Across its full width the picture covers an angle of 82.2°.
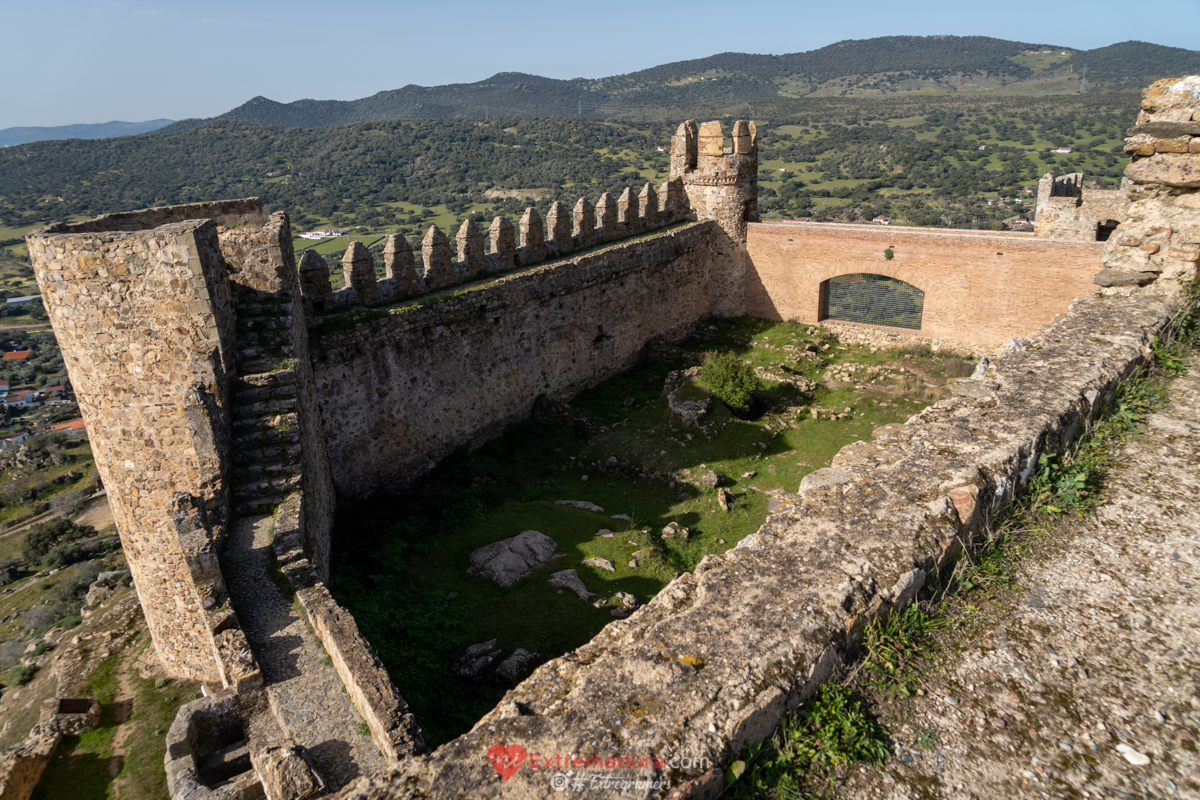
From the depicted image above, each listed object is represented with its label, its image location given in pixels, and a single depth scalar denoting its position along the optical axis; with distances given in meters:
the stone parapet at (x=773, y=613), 2.35
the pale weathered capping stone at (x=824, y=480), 3.78
